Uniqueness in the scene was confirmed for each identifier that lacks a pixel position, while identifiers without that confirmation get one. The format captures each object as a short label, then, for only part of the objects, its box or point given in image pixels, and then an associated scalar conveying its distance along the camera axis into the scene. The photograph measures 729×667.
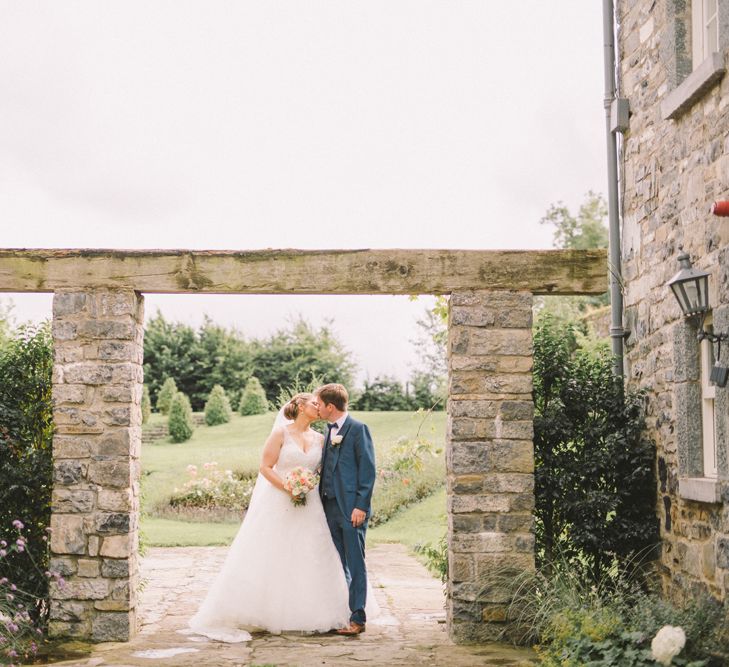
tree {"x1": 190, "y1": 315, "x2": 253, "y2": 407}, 28.25
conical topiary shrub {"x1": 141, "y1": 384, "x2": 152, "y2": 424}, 25.39
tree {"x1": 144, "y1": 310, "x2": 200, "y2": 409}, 28.38
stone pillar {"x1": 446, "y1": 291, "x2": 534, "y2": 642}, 6.99
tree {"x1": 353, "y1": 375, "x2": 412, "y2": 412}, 26.59
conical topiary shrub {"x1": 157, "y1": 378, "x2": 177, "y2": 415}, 26.81
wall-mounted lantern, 6.05
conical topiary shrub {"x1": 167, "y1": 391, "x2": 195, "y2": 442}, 23.97
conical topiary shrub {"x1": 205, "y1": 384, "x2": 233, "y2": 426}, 25.75
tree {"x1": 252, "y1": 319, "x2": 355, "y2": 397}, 26.97
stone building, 6.10
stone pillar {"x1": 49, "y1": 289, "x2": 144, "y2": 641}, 6.94
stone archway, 6.98
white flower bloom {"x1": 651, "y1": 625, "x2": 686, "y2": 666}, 4.98
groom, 7.33
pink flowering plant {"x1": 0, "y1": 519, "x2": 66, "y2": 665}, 6.37
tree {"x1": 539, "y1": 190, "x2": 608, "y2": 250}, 32.69
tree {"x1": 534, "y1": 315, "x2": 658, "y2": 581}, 7.37
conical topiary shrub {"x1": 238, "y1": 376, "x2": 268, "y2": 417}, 26.52
